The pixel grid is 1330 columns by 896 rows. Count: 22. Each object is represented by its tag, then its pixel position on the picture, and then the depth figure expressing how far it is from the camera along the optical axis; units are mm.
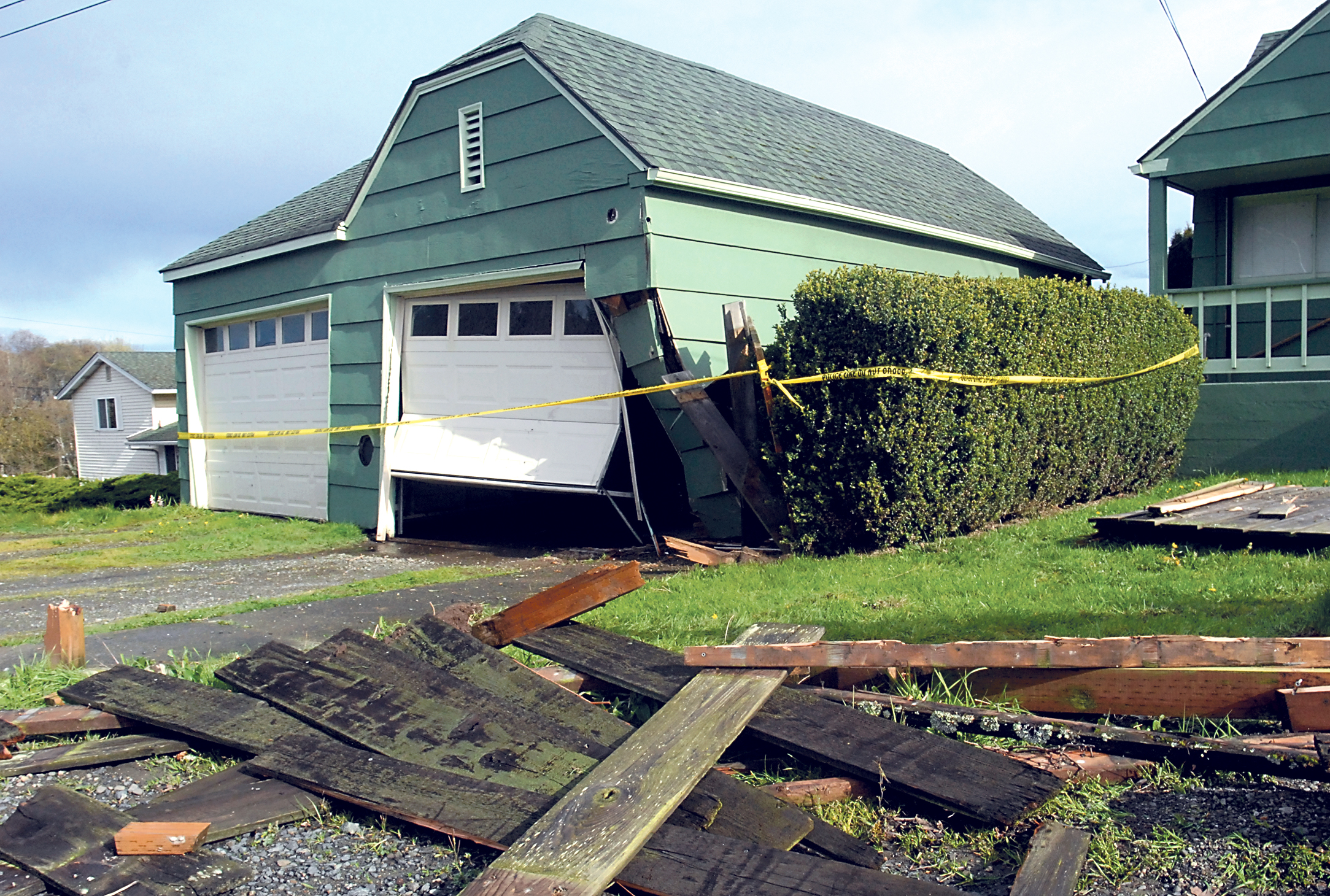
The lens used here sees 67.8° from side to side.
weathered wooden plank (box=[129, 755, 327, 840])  3299
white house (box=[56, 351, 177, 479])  40500
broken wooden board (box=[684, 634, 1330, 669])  3547
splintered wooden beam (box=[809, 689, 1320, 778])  3238
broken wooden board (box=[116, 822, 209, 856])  3061
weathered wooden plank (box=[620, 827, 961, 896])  2617
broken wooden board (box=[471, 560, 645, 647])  4441
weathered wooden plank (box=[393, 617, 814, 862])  3006
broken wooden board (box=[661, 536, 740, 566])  8109
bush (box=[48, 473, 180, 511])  18516
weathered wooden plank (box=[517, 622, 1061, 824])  3135
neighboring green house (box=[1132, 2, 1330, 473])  10852
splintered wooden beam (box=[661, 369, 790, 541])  8312
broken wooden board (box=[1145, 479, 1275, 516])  7246
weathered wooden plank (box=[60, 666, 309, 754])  3969
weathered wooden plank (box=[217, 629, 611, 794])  3555
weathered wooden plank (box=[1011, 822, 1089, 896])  2631
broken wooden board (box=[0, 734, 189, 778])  3916
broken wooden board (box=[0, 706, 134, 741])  4246
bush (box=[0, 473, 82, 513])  19219
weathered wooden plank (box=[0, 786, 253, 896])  2924
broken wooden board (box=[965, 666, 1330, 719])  3496
